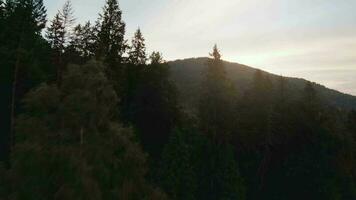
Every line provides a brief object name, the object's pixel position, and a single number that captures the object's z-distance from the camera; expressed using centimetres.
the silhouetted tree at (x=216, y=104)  5316
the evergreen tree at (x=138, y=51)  5566
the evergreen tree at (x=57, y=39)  4828
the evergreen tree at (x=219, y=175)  4906
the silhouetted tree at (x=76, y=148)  2362
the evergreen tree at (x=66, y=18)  4778
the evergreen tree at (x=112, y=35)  4872
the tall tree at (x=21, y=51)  4269
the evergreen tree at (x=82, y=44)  4921
